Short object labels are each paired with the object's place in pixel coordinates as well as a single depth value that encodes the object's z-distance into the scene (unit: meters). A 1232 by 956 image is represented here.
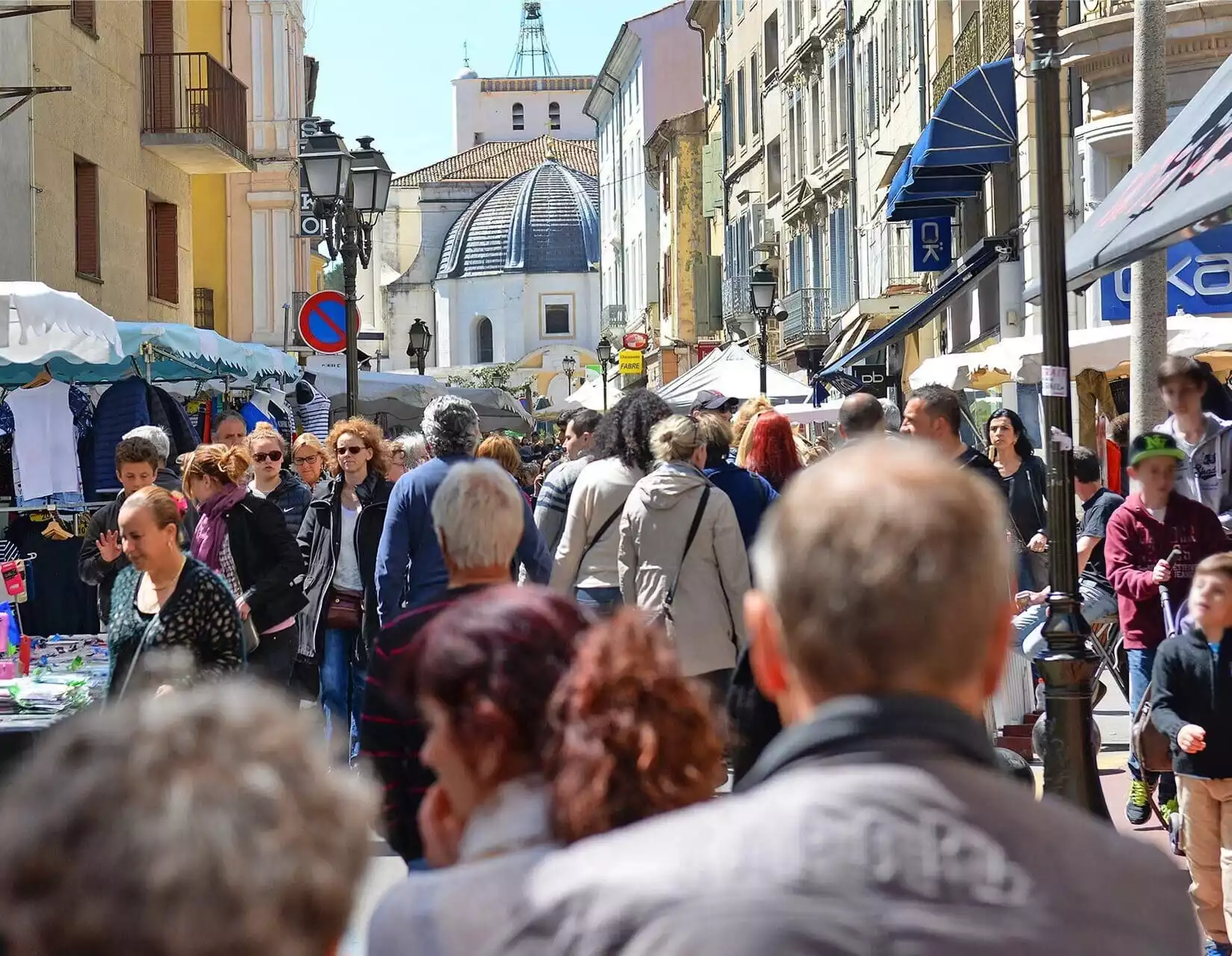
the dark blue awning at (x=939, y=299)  23.19
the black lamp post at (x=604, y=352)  48.54
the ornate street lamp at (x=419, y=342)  33.28
